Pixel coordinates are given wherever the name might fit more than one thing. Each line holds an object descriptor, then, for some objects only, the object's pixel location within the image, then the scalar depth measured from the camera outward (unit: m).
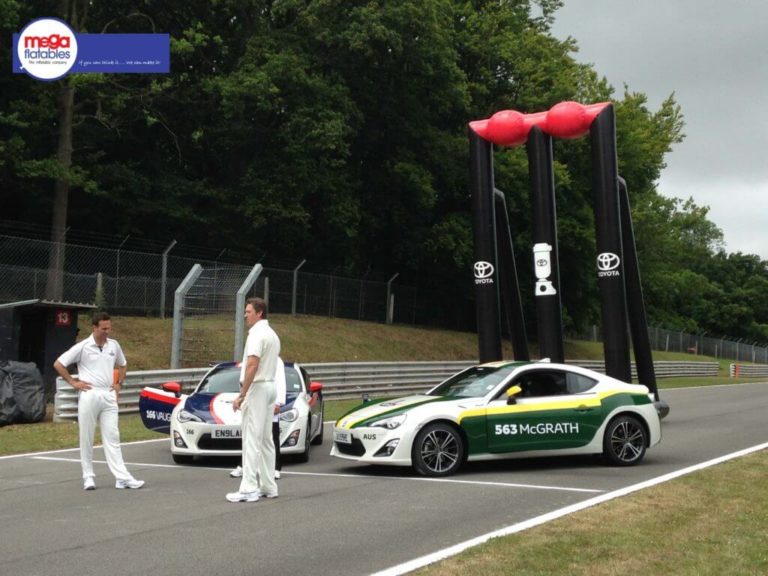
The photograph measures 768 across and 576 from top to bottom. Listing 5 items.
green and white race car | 10.88
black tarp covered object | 16.02
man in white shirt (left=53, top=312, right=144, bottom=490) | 9.82
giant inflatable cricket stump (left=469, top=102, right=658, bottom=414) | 18.03
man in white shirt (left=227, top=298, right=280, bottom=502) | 9.02
